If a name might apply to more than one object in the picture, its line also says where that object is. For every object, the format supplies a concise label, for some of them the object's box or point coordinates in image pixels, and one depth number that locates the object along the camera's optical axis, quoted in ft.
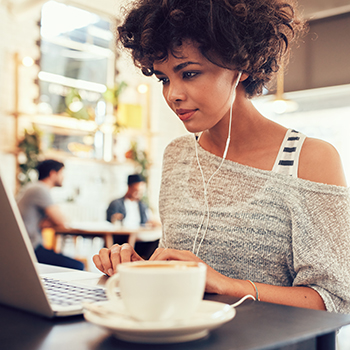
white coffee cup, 1.31
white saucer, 1.27
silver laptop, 1.56
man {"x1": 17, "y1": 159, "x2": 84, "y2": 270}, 10.15
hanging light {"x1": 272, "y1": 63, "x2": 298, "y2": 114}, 13.97
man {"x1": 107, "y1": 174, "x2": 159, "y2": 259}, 17.06
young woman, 3.09
